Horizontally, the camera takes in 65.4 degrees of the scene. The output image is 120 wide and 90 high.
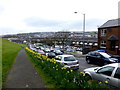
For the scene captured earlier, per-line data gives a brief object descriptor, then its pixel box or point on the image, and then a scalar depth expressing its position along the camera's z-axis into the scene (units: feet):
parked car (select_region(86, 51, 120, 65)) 28.49
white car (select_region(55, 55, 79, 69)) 24.43
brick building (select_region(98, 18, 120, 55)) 57.64
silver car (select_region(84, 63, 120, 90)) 12.99
